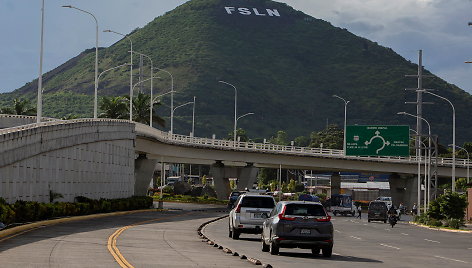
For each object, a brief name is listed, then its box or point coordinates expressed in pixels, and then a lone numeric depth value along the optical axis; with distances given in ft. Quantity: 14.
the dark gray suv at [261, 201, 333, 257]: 90.33
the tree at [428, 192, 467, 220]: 217.36
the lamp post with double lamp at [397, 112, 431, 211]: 256.93
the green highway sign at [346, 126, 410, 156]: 312.91
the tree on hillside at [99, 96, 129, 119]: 411.13
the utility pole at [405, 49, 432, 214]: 380.17
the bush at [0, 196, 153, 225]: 122.93
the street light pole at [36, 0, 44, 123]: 171.71
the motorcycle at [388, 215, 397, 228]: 196.96
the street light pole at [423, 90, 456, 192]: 248.52
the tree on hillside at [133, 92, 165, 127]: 417.08
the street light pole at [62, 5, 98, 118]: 223.18
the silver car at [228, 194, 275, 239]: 120.57
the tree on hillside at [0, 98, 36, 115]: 426.10
